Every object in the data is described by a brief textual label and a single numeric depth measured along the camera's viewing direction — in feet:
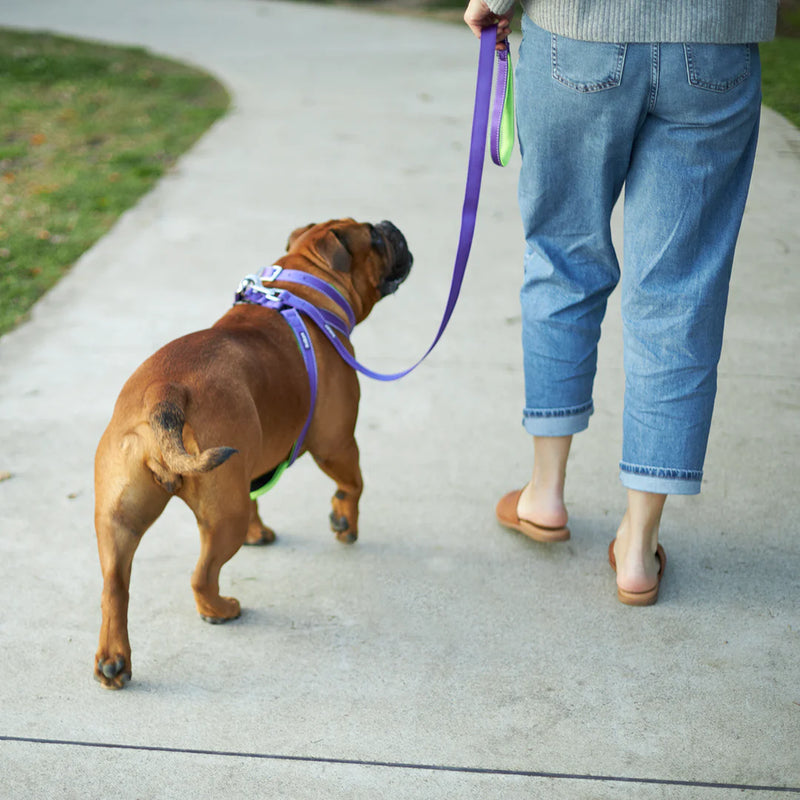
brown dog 7.86
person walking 7.97
